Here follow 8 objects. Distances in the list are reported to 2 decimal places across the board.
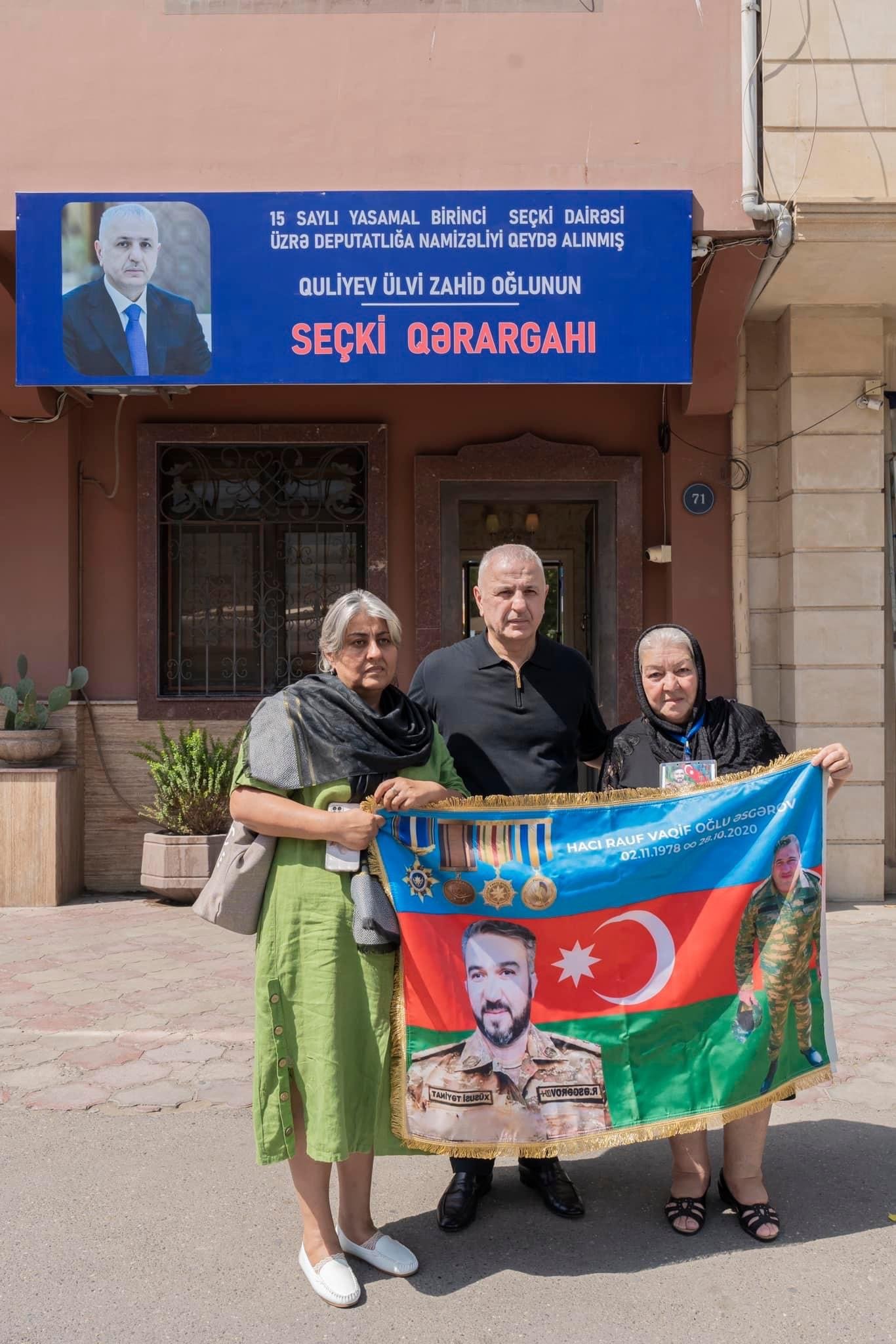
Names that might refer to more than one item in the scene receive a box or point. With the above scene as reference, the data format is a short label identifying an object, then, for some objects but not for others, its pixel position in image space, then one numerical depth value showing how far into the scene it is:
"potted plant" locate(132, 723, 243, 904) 7.74
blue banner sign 6.73
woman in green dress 2.95
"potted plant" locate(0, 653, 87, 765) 7.69
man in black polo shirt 3.42
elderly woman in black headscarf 3.29
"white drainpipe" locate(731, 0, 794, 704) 6.62
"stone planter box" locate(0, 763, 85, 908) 7.66
